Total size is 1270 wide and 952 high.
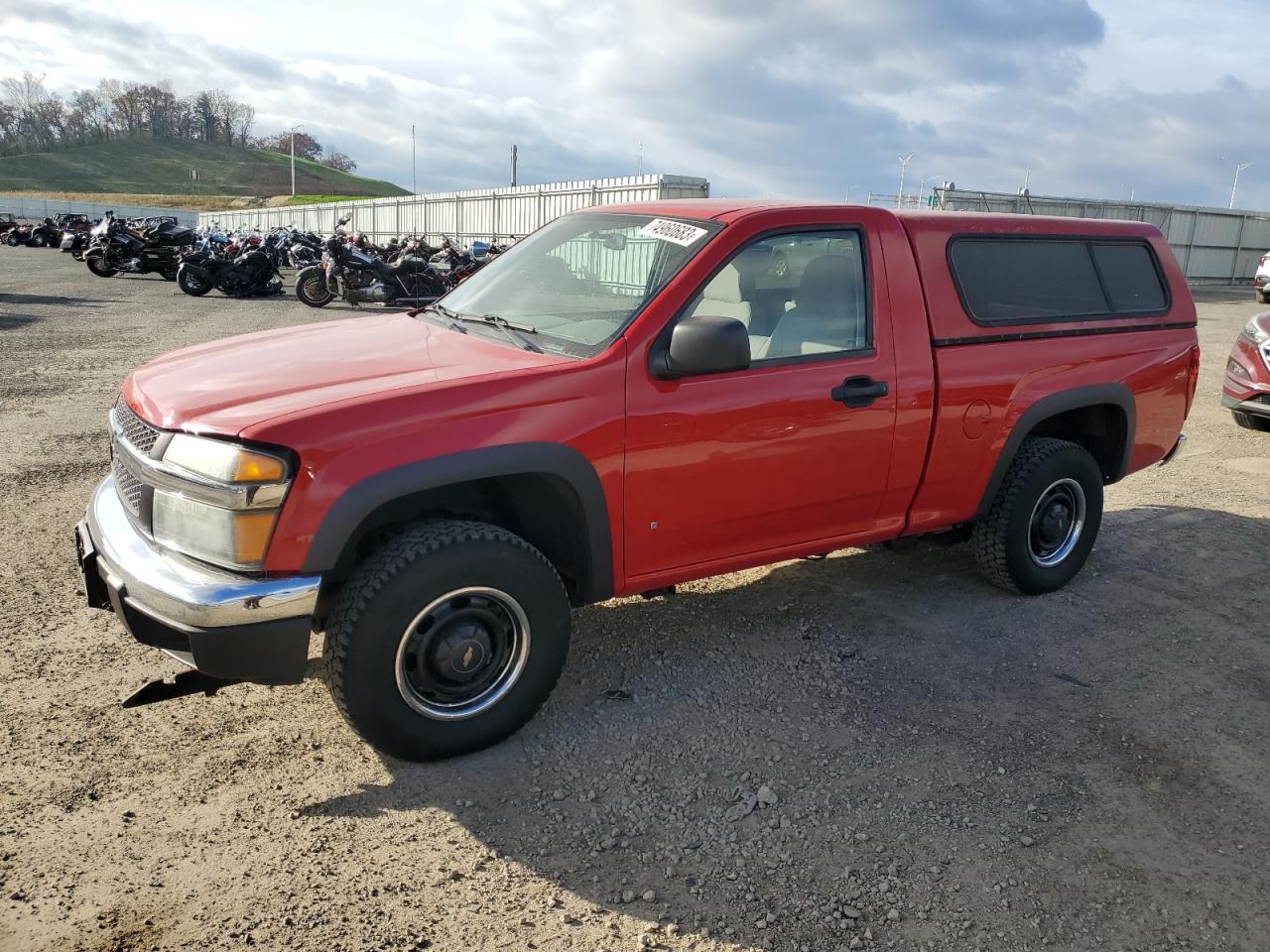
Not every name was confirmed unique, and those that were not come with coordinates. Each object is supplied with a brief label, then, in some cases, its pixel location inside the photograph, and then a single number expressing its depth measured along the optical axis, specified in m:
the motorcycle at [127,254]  23.06
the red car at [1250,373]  8.28
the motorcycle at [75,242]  29.42
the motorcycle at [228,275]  19.22
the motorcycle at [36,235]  37.62
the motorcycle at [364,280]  16.66
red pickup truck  2.88
